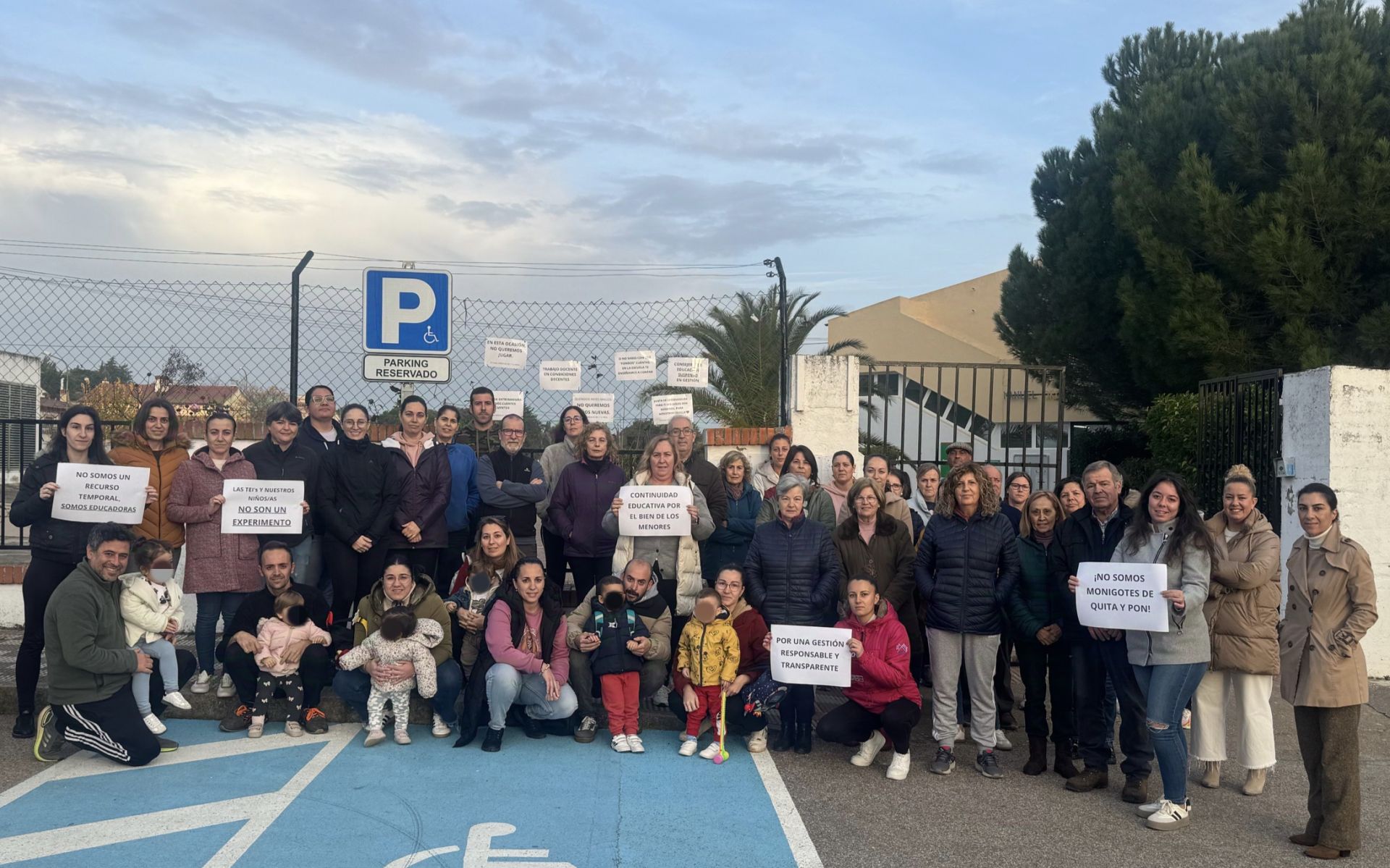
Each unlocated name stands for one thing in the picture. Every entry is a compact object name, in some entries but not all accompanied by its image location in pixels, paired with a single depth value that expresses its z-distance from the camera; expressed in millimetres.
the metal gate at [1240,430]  9078
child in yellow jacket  6590
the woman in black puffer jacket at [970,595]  6309
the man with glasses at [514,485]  7707
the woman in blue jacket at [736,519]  7781
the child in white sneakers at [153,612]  6387
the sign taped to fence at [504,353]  8562
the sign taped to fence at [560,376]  8812
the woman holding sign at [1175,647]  5477
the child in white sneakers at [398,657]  6574
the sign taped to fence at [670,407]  8836
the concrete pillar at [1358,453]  8328
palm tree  11109
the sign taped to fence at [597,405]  8852
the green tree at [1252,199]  15047
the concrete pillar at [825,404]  9234
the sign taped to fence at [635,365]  8875
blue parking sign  8094
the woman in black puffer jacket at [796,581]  6699
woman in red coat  6285
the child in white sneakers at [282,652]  6660
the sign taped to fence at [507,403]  8633
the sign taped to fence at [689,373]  8914
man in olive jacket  5949
